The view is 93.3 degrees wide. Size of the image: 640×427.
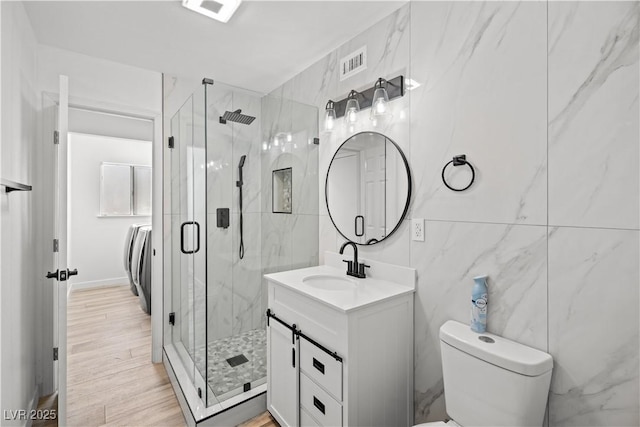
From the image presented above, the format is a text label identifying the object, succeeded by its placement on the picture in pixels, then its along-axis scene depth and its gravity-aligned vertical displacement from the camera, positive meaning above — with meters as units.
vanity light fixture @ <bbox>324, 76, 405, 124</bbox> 1.70 +0.69
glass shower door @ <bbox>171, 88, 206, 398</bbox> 2.00 -0.21
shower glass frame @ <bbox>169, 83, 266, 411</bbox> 1.94 -0.25
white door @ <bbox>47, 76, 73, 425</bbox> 1.62 -0.26
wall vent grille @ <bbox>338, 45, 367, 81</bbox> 1.90 +0.97
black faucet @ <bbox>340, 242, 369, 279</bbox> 1.84 -0.34
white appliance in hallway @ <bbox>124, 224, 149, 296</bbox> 4.26 -0.58
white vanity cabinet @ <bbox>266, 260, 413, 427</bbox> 1.37 -0.73
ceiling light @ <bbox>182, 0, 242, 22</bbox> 1.62 +1.13
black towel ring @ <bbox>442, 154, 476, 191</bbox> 1.37 +0.23
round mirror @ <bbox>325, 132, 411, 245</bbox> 1.71 +0.15
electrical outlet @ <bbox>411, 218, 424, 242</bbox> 1.60 -0.09
